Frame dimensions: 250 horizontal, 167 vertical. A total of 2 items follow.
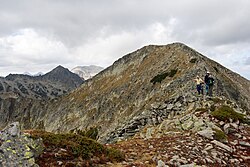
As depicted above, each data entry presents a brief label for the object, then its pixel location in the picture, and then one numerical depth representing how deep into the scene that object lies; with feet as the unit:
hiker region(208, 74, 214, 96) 99.96
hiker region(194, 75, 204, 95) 102.49
